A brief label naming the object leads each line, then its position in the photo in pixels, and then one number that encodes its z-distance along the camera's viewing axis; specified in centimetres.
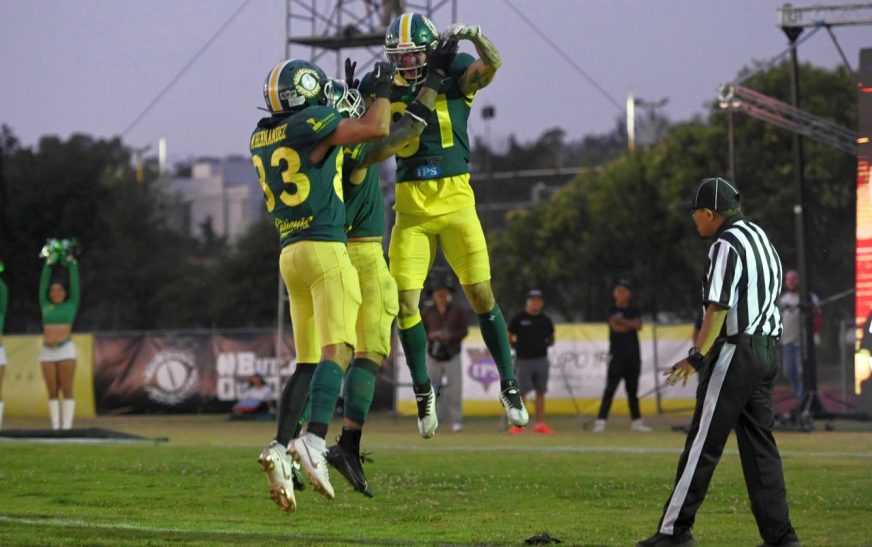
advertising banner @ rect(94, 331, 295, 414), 2953
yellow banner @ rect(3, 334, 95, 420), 2994
